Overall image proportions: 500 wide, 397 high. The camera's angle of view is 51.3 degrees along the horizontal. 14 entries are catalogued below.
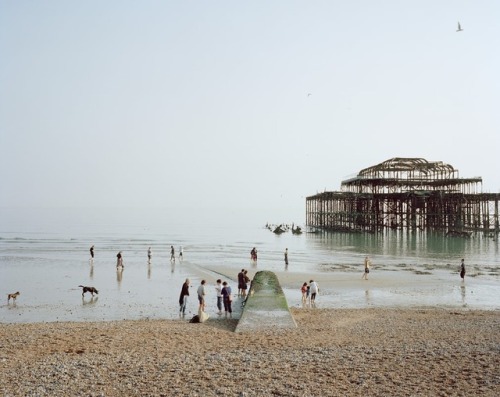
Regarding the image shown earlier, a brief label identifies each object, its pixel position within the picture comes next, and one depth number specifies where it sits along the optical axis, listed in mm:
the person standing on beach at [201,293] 16842
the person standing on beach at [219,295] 17531
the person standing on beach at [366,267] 28922
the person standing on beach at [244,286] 20703
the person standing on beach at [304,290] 20753
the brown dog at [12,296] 20625
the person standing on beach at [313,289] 20359
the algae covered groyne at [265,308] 14672
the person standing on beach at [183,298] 17516
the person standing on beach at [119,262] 33412
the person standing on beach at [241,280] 20766
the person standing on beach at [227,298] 17109
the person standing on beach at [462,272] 28641
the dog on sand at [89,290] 21656
